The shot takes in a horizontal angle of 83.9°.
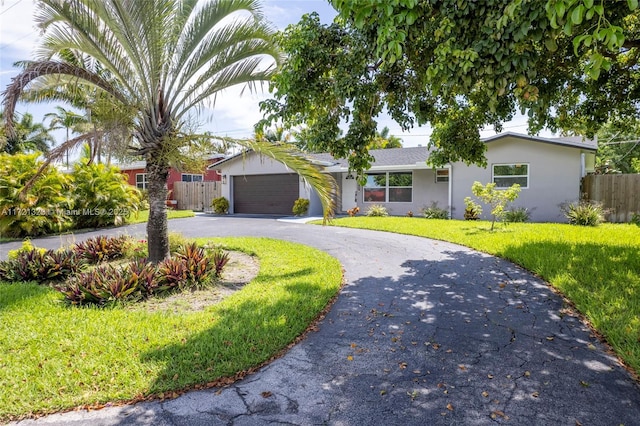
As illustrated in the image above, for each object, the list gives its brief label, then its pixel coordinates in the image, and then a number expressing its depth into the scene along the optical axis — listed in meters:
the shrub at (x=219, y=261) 6.66
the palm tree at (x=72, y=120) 7.05
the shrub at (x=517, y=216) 14.41
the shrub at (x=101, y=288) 5.18
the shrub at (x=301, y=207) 18.89
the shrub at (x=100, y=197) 13.44
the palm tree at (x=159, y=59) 5.57
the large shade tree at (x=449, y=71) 3.14
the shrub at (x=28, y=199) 10.93
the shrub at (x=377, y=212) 17.39
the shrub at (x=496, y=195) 11.13
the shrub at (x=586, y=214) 12.49
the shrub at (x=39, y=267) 6.60
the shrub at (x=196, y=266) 6.13
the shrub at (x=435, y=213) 16.31
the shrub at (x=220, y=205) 21.20
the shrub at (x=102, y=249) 7.78
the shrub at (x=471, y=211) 13.22
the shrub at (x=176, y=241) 8.32
